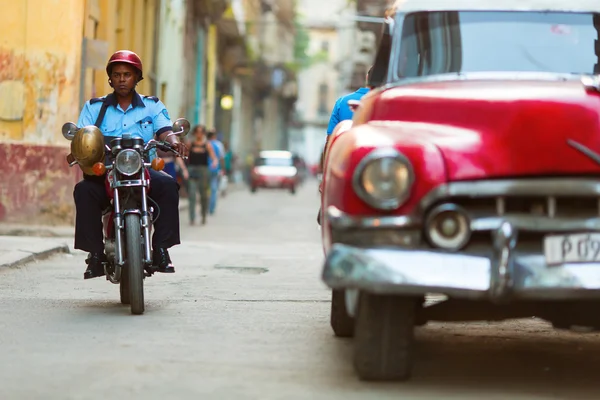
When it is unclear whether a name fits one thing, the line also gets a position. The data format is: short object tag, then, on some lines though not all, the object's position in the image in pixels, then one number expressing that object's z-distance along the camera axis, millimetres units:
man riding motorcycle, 13487
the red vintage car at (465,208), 8324
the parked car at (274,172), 80197
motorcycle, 12930
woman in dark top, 35449
